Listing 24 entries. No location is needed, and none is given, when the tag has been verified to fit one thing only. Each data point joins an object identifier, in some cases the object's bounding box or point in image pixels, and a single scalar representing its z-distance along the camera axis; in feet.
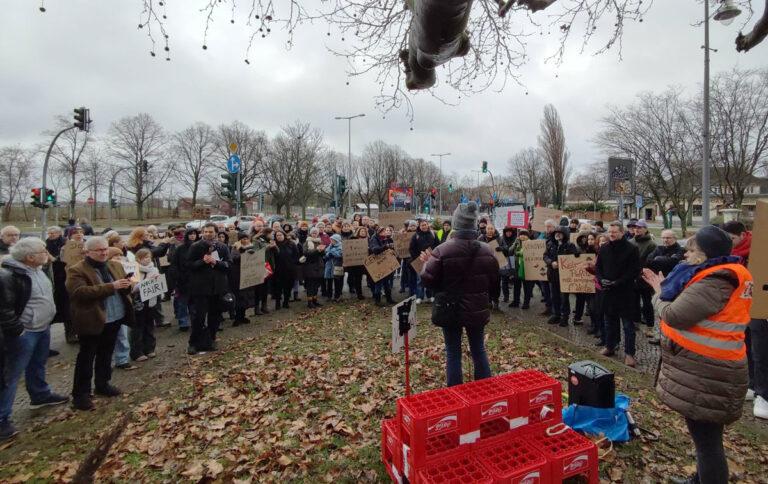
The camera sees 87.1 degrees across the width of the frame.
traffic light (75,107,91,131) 59.72
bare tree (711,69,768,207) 73.61
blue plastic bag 12.53
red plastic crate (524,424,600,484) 9.62
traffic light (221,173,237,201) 45.57
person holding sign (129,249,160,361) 21.25
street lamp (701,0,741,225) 41.64
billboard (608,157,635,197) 42.45
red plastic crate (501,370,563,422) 10.62
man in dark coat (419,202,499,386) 14.08
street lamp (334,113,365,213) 121.41
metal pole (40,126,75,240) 61.98
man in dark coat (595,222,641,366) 19.66
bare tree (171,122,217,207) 206.07
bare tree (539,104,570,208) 143.74
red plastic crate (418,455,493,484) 8.84
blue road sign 42.19
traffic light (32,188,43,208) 71.41
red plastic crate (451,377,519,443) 10.00
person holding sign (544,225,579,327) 26.84
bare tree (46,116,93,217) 169.17
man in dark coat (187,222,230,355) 21.77
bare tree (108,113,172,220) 187.83
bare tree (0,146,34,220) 178.60
